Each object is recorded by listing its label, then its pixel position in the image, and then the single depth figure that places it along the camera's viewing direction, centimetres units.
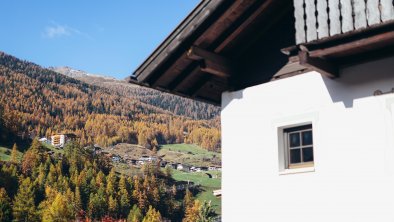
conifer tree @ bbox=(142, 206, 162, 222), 14062
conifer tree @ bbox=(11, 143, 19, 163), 15500
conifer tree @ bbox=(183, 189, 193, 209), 16550
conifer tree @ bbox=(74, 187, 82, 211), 13150
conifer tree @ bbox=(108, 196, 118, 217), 13612
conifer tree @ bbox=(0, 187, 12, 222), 11422
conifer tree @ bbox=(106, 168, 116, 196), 14188
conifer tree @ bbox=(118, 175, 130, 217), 14048
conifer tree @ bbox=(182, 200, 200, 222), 15462
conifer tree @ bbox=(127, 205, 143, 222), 13588
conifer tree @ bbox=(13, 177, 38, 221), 11856
